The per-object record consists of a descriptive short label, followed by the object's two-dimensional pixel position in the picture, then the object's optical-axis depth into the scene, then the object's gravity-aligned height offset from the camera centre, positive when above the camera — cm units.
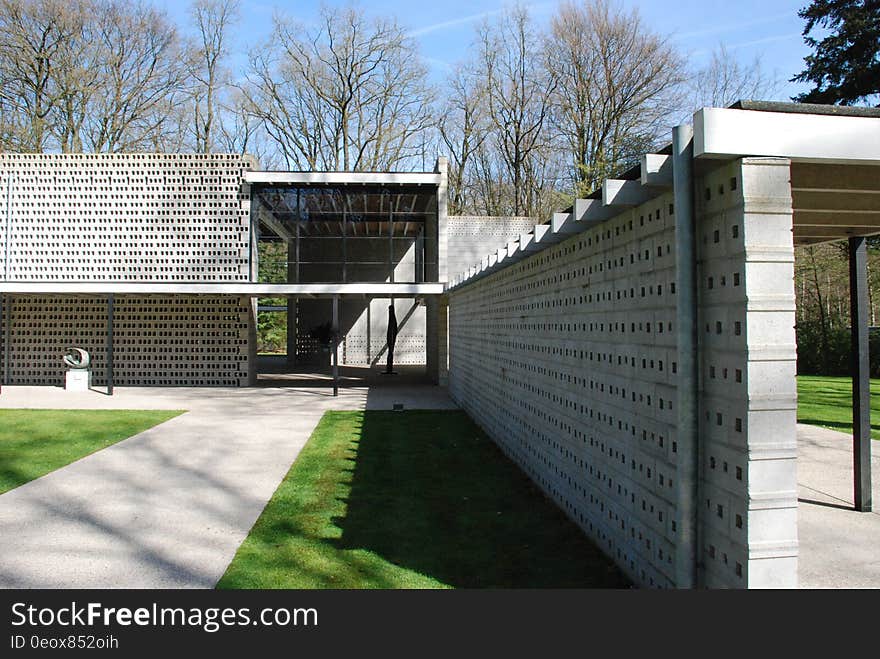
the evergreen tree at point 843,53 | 1811 +776
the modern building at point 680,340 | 273 -9
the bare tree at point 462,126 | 2909 +917
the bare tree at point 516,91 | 2820 +1032
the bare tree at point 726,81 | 2548 +971
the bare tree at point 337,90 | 2831 +1057
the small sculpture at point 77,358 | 1622 -64
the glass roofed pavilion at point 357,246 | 1655 +296
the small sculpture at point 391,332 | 2090 -11
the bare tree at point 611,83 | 2566 +972
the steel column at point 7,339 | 1664 -15
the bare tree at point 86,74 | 2228 +952
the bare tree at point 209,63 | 2705 +1132
